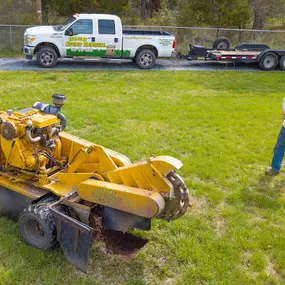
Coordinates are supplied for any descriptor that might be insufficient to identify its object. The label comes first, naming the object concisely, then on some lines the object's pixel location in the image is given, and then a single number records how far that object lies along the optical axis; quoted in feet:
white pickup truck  46.57
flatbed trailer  51.80
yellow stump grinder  13.10
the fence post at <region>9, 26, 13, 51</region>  56.39
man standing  21.63
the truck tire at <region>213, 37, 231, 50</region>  57.67
